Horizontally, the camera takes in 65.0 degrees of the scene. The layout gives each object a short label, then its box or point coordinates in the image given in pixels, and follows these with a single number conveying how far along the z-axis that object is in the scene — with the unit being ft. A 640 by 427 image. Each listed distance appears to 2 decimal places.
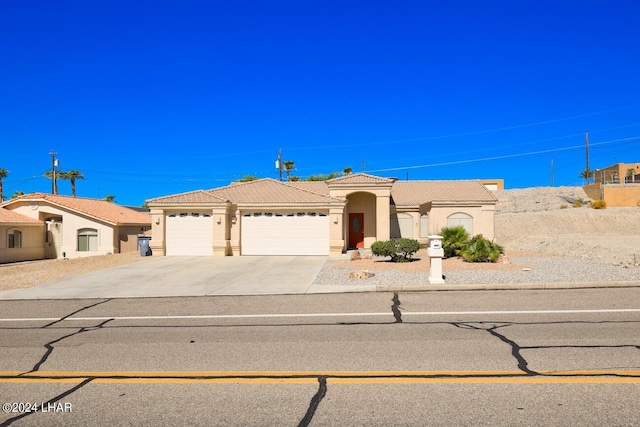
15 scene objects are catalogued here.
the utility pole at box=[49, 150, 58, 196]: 178.19
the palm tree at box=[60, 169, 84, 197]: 236.02
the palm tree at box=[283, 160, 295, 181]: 221.46
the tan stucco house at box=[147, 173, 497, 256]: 90.48
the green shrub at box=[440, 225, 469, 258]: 73.26
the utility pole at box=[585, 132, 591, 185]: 266.57
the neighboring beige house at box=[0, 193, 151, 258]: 106.22
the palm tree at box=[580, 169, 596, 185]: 266.98
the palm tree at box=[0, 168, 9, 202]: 217.77
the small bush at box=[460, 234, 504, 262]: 66.49
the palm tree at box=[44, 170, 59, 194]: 236.22
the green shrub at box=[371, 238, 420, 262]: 69.56
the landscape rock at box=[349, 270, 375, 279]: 53.57
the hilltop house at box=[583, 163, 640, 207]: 192.13
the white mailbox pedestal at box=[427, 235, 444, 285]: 47.57
